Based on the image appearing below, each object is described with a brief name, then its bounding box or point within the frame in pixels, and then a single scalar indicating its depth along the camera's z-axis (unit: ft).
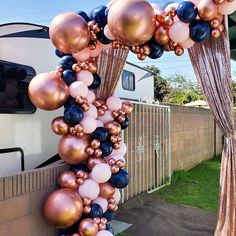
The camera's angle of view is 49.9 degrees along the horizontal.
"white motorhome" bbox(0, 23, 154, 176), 9.18
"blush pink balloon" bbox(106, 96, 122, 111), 9.05
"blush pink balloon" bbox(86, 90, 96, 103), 8.52
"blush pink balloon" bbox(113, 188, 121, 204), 8.84
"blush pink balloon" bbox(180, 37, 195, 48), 7.77
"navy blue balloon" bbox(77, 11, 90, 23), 8.36
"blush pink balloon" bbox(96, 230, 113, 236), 7.77
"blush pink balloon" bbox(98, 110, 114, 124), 8.87
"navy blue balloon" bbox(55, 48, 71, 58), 8.73
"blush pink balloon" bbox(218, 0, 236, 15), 7.24
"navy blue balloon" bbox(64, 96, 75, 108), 8.02
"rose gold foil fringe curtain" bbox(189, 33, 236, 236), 8.26
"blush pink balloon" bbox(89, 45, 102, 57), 8.47
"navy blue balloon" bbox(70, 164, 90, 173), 8.17
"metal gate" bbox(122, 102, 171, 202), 13.26
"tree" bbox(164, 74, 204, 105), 51.26
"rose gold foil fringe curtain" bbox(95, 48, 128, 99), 9.16
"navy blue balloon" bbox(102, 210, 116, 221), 8.52
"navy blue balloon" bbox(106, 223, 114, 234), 8.28
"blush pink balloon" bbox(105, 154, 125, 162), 8.63
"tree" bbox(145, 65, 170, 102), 56.25
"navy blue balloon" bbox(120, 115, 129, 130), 9.36
